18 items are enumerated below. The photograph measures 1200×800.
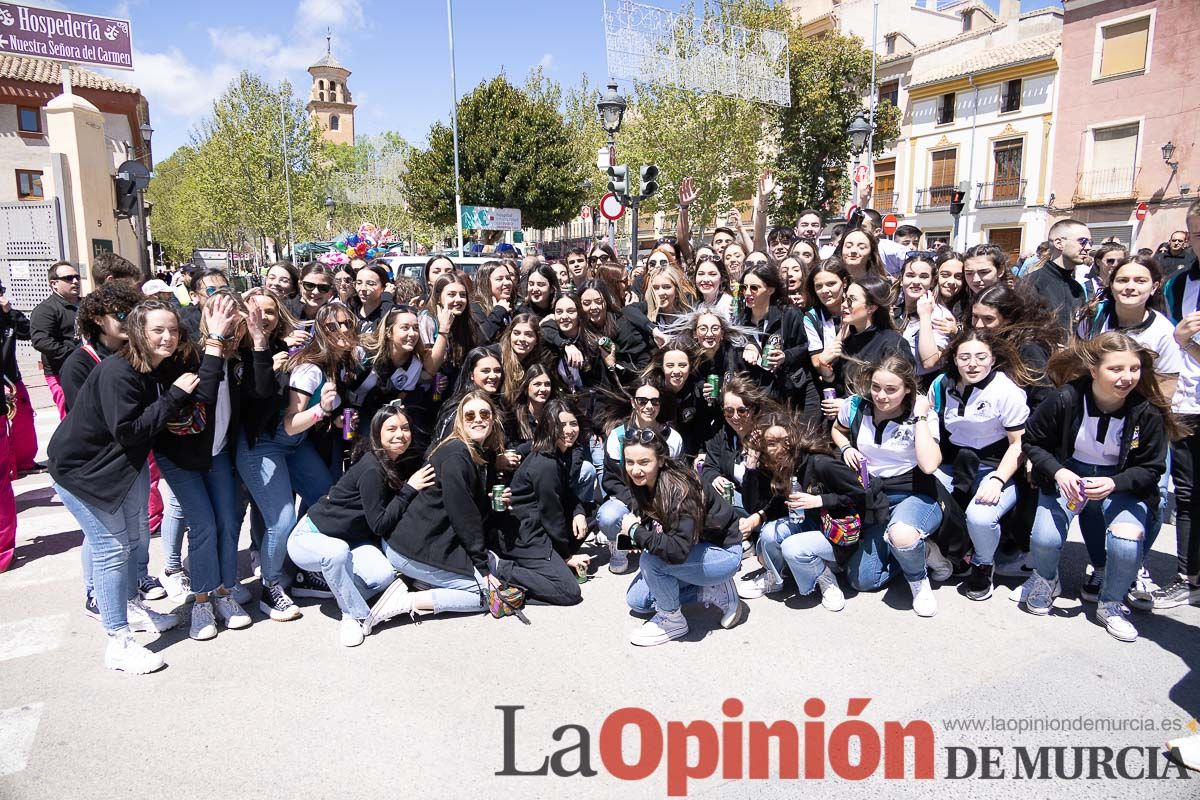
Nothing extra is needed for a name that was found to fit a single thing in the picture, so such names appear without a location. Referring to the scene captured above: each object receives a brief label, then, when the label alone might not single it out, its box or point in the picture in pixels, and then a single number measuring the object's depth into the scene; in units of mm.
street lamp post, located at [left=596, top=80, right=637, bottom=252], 10172
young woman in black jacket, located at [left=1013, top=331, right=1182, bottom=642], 3445
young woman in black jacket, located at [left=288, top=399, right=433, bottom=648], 3713
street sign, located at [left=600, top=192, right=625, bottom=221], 9555
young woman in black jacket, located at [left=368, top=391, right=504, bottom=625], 3707
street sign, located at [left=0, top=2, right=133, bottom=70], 15250
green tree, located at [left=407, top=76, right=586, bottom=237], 25516
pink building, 21203
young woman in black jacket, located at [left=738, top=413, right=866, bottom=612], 3804
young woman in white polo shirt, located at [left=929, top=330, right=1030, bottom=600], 3789
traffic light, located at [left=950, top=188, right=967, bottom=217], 14344
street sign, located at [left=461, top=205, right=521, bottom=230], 24156
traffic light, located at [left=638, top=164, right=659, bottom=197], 8742
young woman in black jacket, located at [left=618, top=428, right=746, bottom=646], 3500
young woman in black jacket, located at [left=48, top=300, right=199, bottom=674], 3137
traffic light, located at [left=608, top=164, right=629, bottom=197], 9290
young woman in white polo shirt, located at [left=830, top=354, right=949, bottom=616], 3734
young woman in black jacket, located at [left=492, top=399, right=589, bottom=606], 3986
